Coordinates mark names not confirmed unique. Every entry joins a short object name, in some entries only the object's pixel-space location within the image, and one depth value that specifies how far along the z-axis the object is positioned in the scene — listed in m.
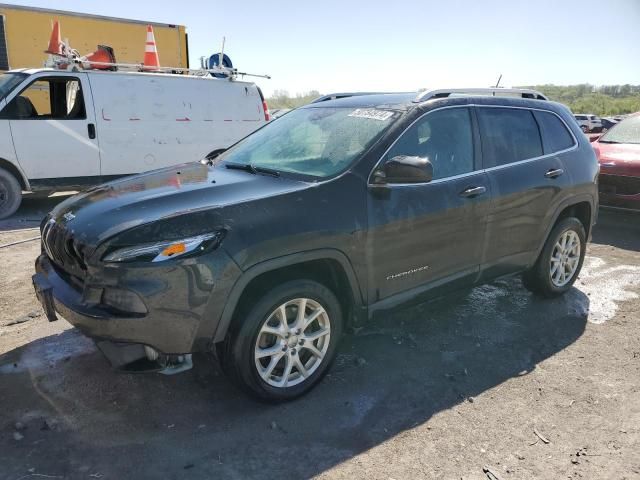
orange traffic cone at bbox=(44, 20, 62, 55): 8.68
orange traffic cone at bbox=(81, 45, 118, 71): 8.94
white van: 7.56
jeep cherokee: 2.68
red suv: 7.16
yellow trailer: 11.04
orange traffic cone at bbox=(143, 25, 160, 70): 10.53
